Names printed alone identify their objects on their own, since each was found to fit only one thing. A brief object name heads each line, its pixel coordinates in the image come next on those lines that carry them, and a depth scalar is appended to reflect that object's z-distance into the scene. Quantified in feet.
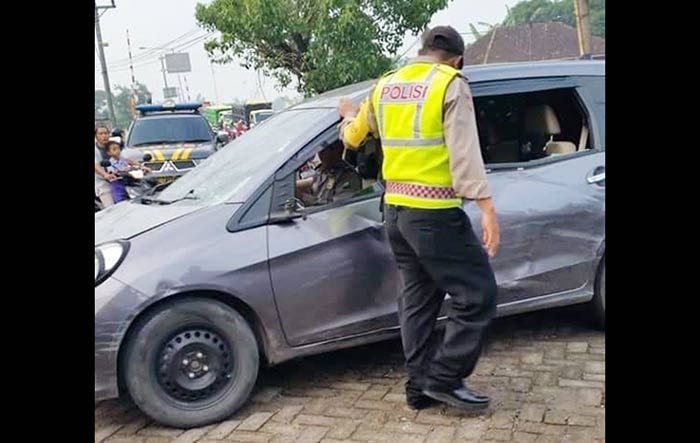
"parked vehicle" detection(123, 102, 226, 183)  33.37
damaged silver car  10.23
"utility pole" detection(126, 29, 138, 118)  133.77
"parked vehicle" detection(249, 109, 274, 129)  76.42
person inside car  12.01
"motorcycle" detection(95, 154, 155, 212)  26.45
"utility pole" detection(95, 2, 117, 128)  79.16
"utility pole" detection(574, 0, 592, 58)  33.96
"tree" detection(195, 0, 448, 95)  34.99
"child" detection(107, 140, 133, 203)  25.54
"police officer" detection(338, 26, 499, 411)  9.39
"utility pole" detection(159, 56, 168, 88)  142.18
